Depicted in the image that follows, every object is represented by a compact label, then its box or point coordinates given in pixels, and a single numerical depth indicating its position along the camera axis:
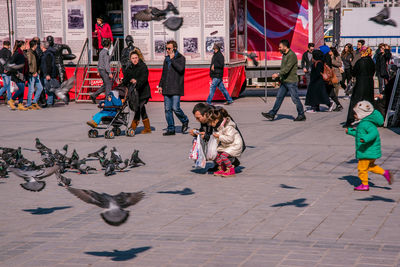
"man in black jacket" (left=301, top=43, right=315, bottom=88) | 19.79
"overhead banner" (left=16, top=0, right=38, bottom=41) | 21.36
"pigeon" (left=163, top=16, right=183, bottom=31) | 20.52
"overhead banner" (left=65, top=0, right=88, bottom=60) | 21.33
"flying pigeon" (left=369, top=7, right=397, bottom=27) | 29.33
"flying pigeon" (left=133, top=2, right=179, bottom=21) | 20.38
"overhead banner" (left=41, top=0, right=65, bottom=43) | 21.30
